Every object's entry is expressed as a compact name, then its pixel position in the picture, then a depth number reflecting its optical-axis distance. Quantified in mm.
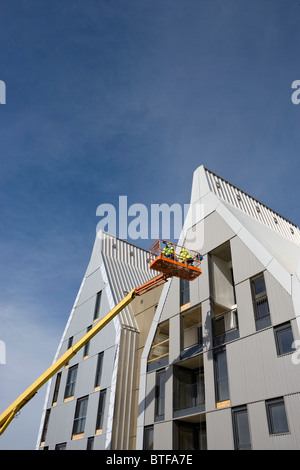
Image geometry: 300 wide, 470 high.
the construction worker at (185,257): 19969
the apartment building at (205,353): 17438
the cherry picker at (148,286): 19375
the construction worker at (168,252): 19406
